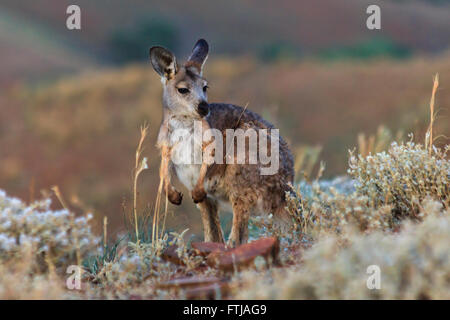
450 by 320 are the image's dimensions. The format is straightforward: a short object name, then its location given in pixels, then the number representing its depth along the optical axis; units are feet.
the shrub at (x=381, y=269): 23.56
